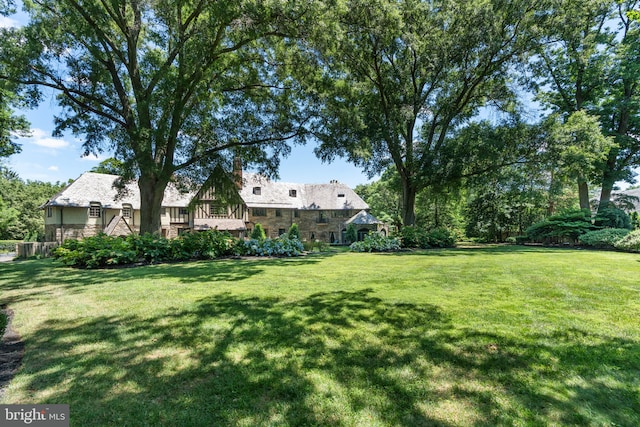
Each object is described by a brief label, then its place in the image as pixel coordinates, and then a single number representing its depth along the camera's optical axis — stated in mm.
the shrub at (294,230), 29434
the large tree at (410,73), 14586
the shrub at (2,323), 3092
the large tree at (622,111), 20828
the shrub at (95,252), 9073
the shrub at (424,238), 18172
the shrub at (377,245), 16422
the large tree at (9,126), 18947
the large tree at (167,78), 11438
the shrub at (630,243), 13352
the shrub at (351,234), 31097
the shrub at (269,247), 12773
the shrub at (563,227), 19031
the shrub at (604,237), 15388
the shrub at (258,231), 25814
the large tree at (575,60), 16734
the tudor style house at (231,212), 24141
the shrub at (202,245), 11086
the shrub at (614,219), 19078
